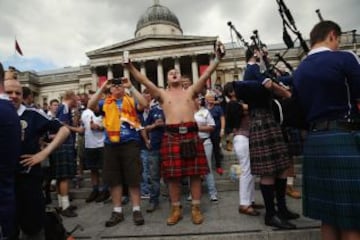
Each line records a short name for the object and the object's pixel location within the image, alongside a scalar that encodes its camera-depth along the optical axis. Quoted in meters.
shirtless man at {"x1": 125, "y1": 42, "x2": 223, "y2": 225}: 4.87
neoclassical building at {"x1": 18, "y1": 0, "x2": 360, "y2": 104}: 44.34
